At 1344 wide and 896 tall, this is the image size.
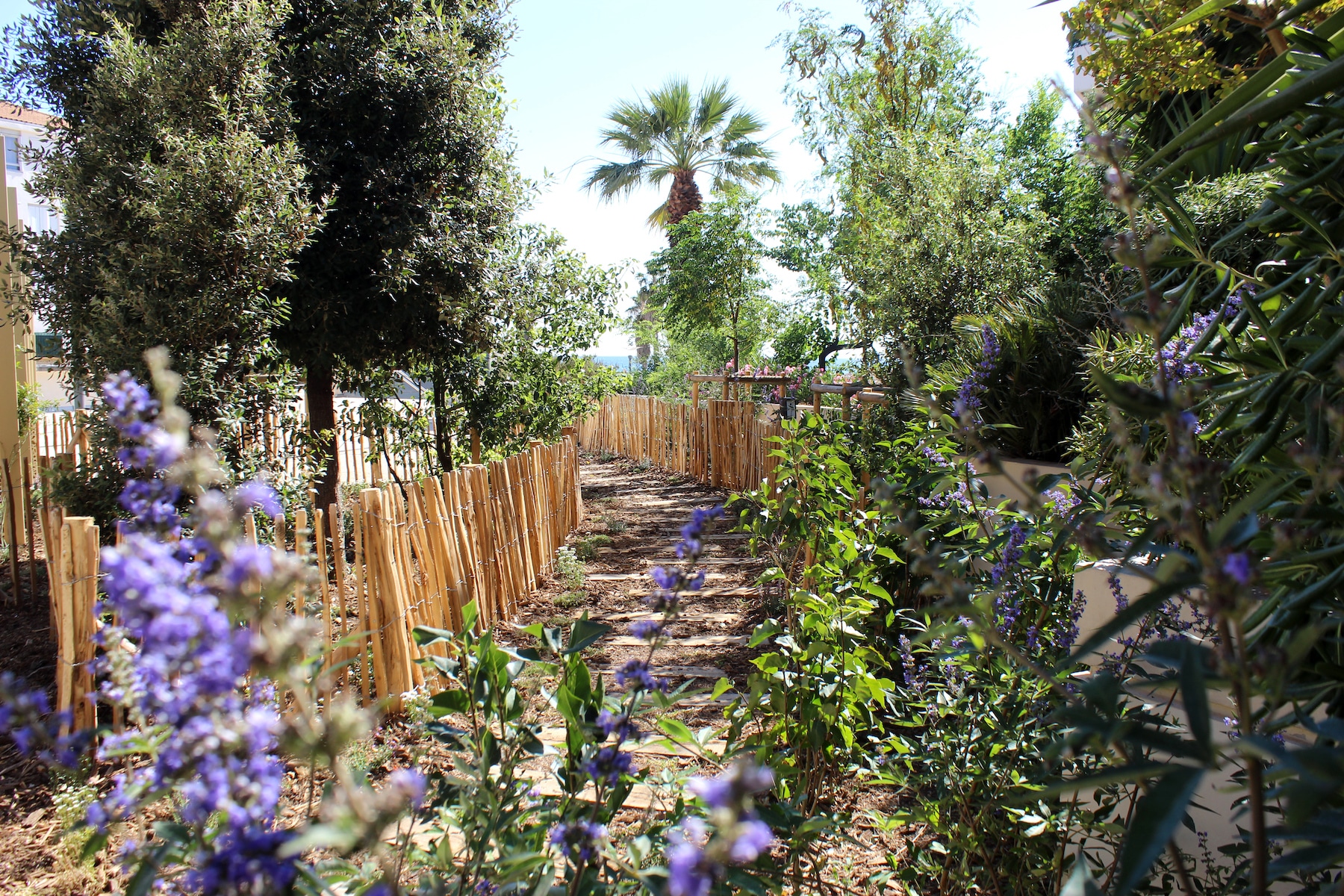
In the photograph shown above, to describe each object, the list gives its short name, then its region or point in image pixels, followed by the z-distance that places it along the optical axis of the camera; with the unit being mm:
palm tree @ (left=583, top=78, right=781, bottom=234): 17156
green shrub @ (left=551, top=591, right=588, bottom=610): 5062
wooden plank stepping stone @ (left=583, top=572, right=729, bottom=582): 5717
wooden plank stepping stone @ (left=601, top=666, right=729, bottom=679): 3923
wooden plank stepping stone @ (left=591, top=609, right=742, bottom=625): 4840
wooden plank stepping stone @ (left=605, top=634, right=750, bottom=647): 4430
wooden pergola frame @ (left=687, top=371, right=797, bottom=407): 10062
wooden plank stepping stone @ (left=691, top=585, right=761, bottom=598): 5336
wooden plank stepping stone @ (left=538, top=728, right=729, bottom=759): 3102
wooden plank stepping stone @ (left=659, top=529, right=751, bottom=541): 7025
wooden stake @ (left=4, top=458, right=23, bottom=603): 4699
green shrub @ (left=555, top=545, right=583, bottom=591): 5504
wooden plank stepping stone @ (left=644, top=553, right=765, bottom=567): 6070
